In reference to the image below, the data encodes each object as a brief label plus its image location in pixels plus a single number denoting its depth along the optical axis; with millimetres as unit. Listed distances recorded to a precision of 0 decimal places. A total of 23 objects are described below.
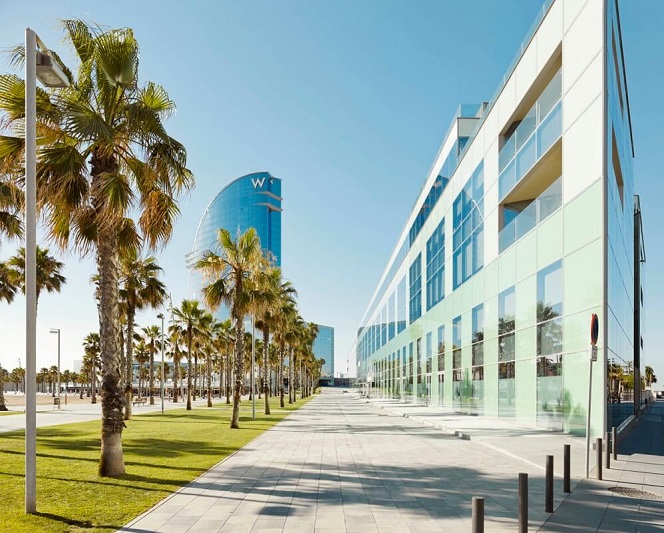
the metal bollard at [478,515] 5520
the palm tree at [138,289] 38562
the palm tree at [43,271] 42344
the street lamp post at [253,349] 35350
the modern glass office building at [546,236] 18953
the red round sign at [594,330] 11812
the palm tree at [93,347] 88875
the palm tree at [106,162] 12289
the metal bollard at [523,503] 6777
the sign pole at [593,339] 11812
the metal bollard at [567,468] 10422
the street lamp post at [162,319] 45922
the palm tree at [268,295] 29922
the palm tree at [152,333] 75500
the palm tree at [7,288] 44469
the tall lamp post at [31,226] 9281
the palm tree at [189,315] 54656
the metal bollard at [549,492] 8945
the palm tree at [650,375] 125144
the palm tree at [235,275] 28031
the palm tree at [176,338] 61719
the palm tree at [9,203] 12348
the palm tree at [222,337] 72688
